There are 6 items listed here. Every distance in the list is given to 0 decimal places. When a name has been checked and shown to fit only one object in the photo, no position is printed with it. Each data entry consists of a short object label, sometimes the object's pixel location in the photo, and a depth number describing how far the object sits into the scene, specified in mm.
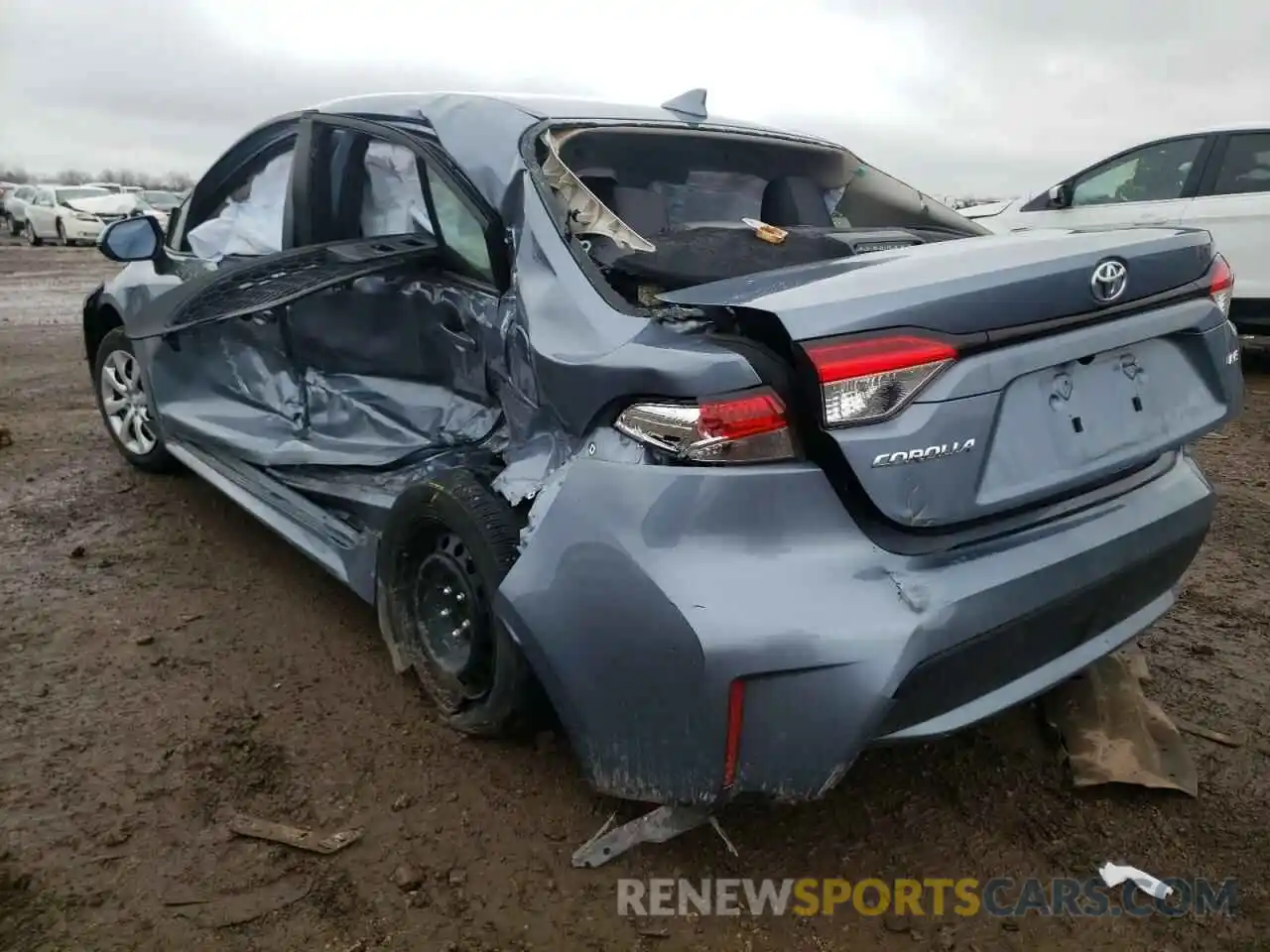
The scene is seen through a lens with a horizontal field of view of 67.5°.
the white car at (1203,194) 6648
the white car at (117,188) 26795
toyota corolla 1696
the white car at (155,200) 25039
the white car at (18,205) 25172
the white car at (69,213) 23516
